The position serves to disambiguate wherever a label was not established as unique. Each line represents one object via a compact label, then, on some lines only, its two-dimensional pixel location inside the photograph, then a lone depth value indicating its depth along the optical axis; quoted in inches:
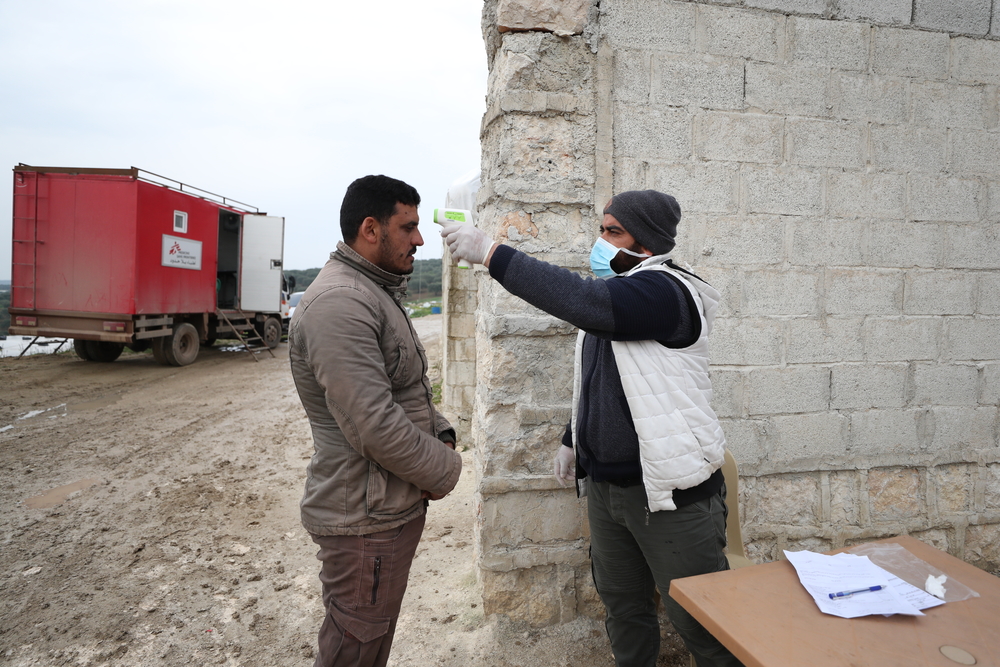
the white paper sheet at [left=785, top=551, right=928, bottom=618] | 58.4
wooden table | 51.9
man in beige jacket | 67.9
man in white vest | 72.0
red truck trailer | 354.0
